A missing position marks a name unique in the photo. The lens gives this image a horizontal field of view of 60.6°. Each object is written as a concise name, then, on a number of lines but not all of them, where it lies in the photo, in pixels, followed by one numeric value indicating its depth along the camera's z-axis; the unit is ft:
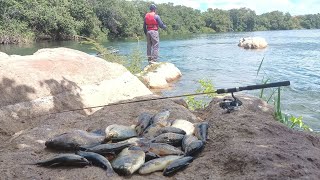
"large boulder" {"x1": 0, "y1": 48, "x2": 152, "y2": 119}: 15.57
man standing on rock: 38.30
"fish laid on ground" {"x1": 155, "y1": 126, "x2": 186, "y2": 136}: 11.85
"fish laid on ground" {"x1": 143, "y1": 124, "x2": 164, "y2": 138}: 12.10
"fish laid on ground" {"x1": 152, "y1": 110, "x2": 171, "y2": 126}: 12.92
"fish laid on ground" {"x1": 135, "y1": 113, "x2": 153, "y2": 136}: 12.59
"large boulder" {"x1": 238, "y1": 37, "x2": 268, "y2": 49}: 81.33
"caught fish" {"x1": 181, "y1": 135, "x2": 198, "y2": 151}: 10.97
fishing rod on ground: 12.34
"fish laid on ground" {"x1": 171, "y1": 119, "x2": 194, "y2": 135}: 12.42
